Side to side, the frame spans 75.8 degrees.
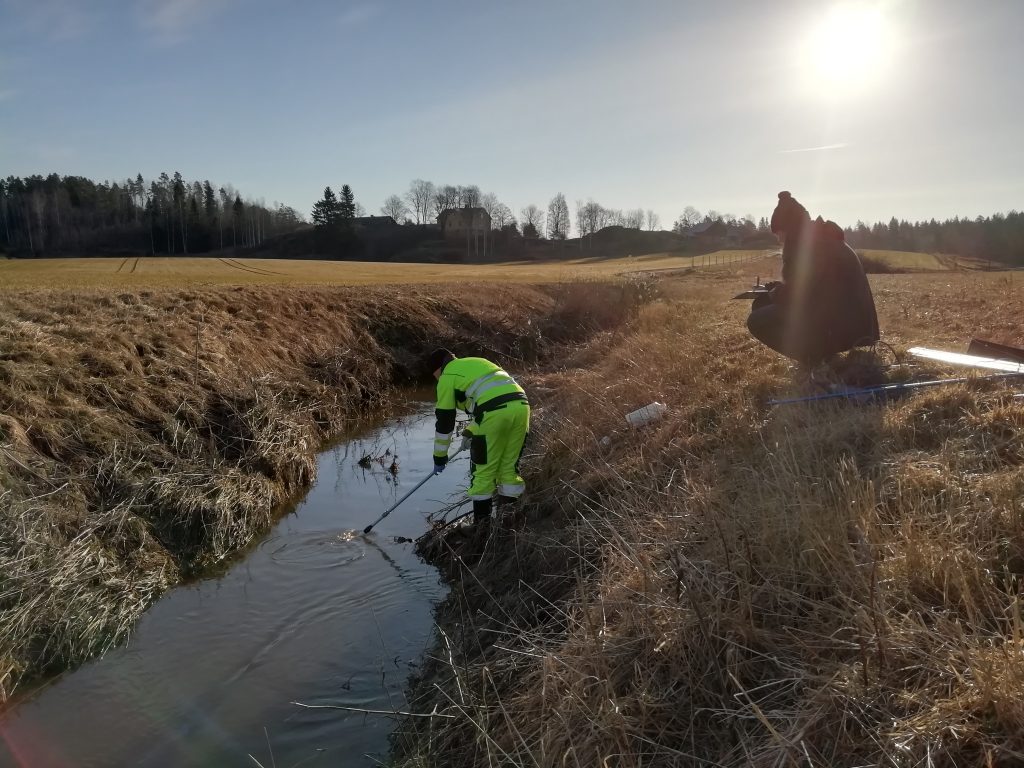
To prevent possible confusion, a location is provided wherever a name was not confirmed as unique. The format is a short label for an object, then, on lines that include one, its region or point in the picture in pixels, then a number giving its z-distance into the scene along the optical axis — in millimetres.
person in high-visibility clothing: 6309
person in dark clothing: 6871
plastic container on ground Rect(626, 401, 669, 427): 7176
